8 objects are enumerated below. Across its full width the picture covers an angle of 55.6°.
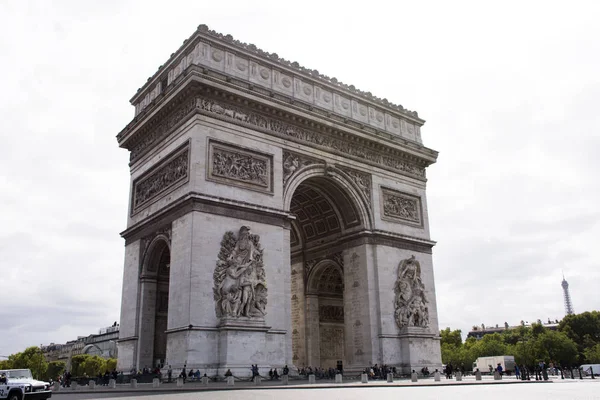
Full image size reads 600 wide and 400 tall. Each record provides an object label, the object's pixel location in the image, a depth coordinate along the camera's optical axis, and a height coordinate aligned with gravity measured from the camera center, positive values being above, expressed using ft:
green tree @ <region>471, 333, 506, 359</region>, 272.31 +5.82
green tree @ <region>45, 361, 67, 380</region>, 331.16 +0.94
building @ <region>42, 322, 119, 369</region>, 411.62 +19.74
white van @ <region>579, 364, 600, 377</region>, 138.01 -2.47
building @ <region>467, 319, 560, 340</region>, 499.51 +26.93
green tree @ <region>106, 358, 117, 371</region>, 286.17 +2.71
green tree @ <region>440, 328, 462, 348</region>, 300.75 +12.59
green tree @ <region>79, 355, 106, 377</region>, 299.99 +1.87
